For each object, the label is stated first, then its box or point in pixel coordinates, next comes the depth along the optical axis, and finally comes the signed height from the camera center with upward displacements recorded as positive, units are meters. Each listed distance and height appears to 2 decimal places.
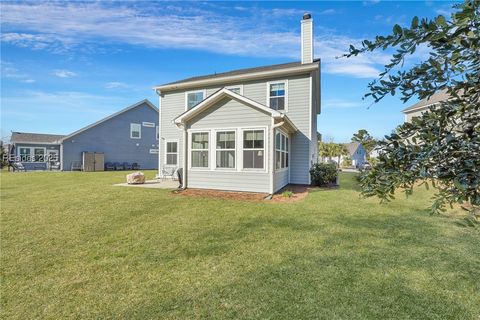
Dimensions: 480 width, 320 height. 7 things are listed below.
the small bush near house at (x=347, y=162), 42.78 -0.76
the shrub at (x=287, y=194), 8.95 -1.36
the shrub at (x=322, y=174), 12.20 -0.82
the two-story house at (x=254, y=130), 9.49 +1.16
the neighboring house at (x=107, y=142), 24.12 +1.57
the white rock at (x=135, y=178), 12.68 -1.08
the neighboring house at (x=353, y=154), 47.14 +0.77
